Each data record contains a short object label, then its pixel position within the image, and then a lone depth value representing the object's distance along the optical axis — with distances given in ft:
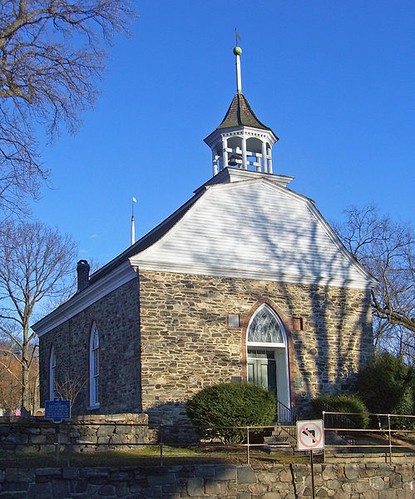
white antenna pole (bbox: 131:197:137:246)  139.74
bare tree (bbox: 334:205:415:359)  111.55
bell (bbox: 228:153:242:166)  92.35
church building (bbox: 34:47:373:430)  72.18
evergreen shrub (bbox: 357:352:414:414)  76.43
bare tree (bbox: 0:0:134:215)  58.23
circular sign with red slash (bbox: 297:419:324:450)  47.96
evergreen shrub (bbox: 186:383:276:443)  63.62
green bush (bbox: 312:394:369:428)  71.36
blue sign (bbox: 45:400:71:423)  48.65
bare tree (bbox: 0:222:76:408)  137.69
